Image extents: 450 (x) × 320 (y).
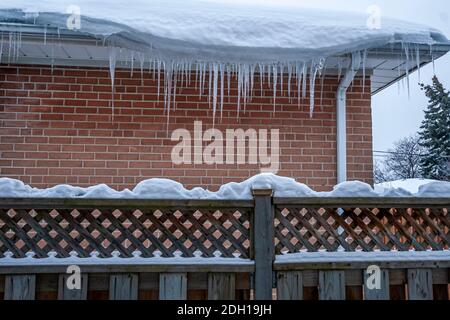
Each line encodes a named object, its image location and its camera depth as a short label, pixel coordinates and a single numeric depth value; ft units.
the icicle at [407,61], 12.97
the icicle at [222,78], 13.02
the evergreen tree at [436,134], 74.90
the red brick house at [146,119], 13.93
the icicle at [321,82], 14.98
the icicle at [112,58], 12.40
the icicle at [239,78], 13.24
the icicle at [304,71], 13.00
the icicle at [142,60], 12.82
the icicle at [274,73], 13.24
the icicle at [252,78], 13.21
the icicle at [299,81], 13.23
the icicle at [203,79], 13.33
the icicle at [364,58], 12.99
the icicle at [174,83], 14.15
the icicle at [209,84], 14.01
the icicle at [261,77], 13.19
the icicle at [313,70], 13.00
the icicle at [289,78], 13.10
